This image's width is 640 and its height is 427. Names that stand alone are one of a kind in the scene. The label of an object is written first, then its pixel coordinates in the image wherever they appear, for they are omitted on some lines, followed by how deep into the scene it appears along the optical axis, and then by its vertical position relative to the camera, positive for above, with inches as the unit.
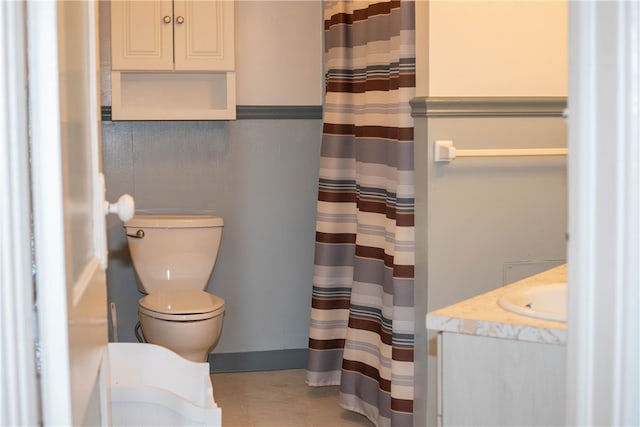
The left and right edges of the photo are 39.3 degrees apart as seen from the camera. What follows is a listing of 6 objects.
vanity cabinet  63.2 -17.2
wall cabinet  150.9 +17.9
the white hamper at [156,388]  79.9 -22.9
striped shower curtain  120.6 -10.4
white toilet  143.6 -19.0
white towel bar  111.9 -0.8
